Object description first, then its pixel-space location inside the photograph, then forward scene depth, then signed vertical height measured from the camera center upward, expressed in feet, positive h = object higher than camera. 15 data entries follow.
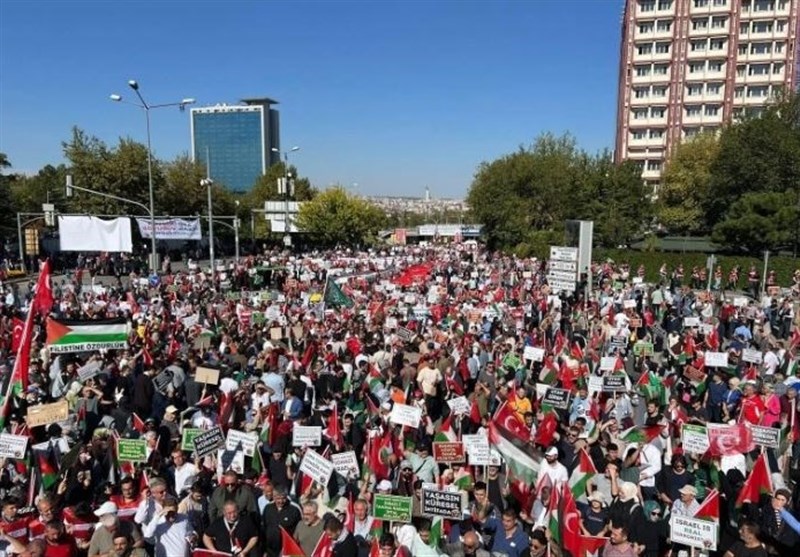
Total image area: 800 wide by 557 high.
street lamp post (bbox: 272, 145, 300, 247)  137.39 +3.03
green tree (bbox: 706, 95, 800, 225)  147.74 +11.75
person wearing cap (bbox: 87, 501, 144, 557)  21.04 -10.59
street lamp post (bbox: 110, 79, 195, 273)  89.75 +13.41
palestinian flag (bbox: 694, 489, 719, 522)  21.73 -9.82
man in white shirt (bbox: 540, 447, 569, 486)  25.63 -10.18
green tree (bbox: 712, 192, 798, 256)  126.41 -2.94
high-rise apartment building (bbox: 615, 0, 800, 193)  256.73 +56.81
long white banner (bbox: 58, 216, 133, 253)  104.88 -4.96
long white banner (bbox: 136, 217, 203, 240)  121.90 -4.75
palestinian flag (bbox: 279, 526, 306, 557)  21.01 -10.83
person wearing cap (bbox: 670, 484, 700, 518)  22.41 -10.00
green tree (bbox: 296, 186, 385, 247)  214.48 -4.62
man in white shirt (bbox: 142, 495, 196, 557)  22.00 -10.99
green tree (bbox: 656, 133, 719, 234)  180.14 +5.30
